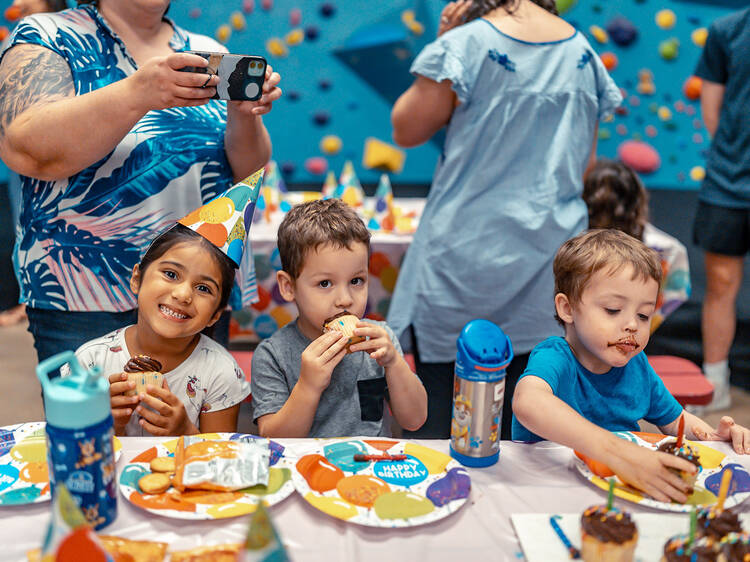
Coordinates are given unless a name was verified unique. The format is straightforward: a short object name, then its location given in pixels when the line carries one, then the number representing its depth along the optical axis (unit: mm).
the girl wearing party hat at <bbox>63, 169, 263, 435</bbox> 1353
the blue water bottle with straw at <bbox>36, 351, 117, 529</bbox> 902
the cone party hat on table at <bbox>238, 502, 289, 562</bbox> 720
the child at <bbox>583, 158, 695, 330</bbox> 2891
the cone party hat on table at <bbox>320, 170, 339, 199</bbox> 3596
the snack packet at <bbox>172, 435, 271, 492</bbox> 1081
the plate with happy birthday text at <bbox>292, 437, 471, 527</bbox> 1039
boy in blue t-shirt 1188
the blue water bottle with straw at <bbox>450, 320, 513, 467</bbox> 1147
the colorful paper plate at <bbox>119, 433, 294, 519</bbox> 1022
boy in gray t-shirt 1430
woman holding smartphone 1395
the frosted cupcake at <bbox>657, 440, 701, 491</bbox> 1115
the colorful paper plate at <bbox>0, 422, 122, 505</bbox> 1053
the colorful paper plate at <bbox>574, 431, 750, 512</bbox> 1099
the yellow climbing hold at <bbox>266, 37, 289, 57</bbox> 6469
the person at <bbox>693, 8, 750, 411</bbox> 2914
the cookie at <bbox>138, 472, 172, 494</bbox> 1065
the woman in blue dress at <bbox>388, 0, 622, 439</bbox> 1927
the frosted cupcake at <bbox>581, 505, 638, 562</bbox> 919
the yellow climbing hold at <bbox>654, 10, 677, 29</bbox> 6625
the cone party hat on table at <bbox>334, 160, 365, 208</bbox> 3223
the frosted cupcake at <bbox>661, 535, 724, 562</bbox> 908
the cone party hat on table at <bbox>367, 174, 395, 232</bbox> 3098
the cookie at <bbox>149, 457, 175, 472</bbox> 1117
